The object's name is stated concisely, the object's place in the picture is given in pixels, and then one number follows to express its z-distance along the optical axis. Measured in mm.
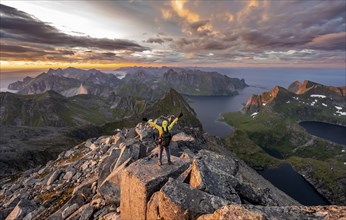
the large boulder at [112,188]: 23748
